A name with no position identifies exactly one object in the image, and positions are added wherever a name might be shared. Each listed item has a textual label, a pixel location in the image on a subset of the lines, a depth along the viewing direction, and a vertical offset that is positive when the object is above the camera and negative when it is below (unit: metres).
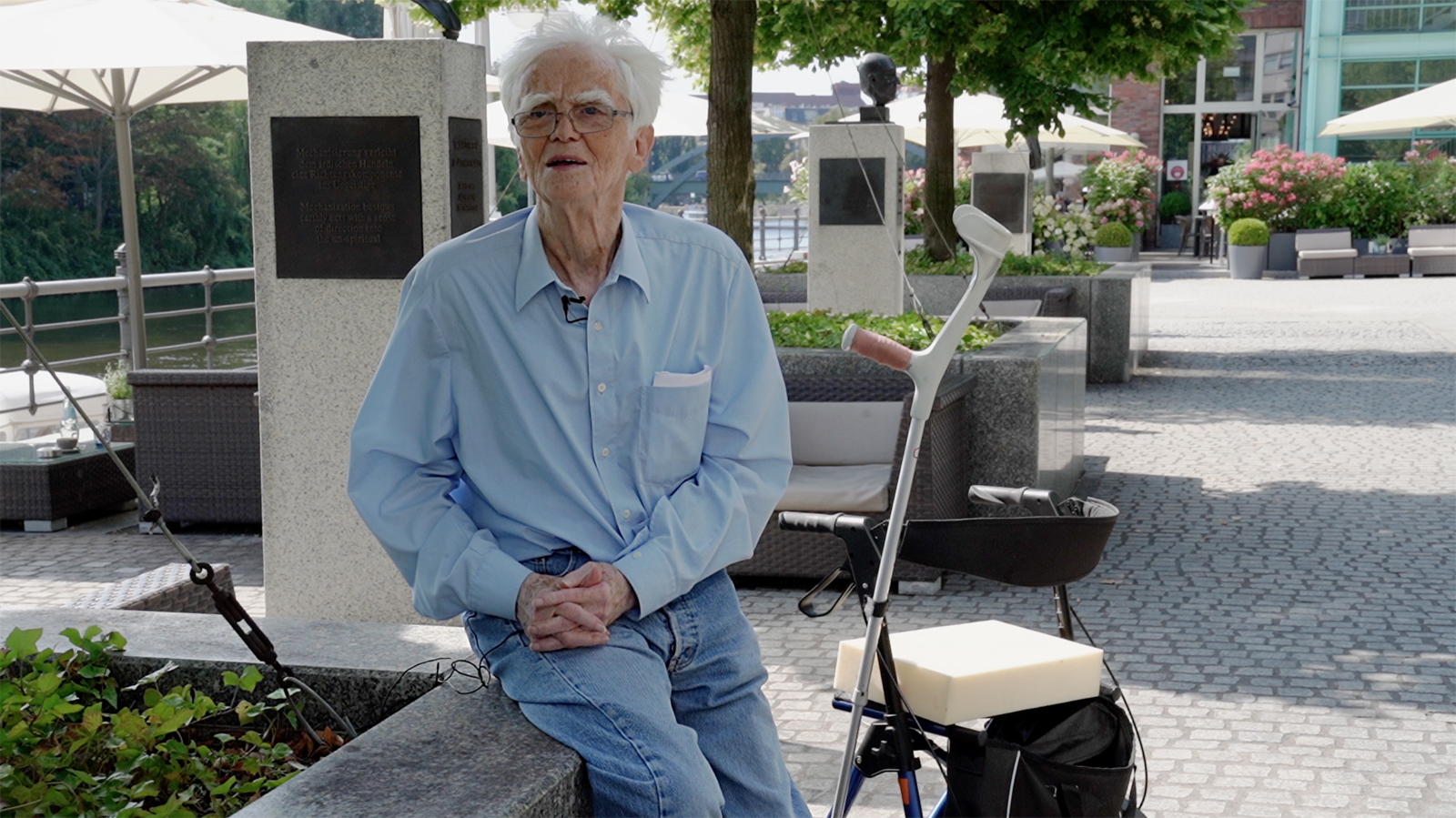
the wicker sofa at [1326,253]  29.11 -0.51
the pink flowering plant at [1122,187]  32.72 +0.83
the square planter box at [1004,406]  7.55 -0.87
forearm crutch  2.68 -0.24
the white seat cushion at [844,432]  7.37 -0.97
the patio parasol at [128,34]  8.30 +1.04
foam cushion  3.03 -0.88
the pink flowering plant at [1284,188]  30.89 +0.74
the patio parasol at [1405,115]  25.08 +1.89
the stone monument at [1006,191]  20.11 +0.44
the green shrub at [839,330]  8.15 -0.56
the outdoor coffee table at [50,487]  8.66 -1.45
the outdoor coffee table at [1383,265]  29.19 -0.74
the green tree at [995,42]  14.59 +1.79
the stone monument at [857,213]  12.84 +0.10
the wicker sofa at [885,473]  6.89 -1.10
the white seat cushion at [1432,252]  28.94 -0.49
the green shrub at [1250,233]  29.67 -0.14
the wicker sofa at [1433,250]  28.94 -0.46
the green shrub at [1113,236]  31.12 -0.21
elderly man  2.59 -0.38
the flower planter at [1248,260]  29.94 -0.67
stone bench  2.32 -0.84
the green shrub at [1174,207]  42.38 +0.51
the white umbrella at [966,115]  19.30 +1.37
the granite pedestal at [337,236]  5.02 -0.03
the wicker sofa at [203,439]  8.50 -1.16
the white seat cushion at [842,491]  6.81 -1.16
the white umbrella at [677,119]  14.39 +1.00
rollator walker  2.83 -0.88
